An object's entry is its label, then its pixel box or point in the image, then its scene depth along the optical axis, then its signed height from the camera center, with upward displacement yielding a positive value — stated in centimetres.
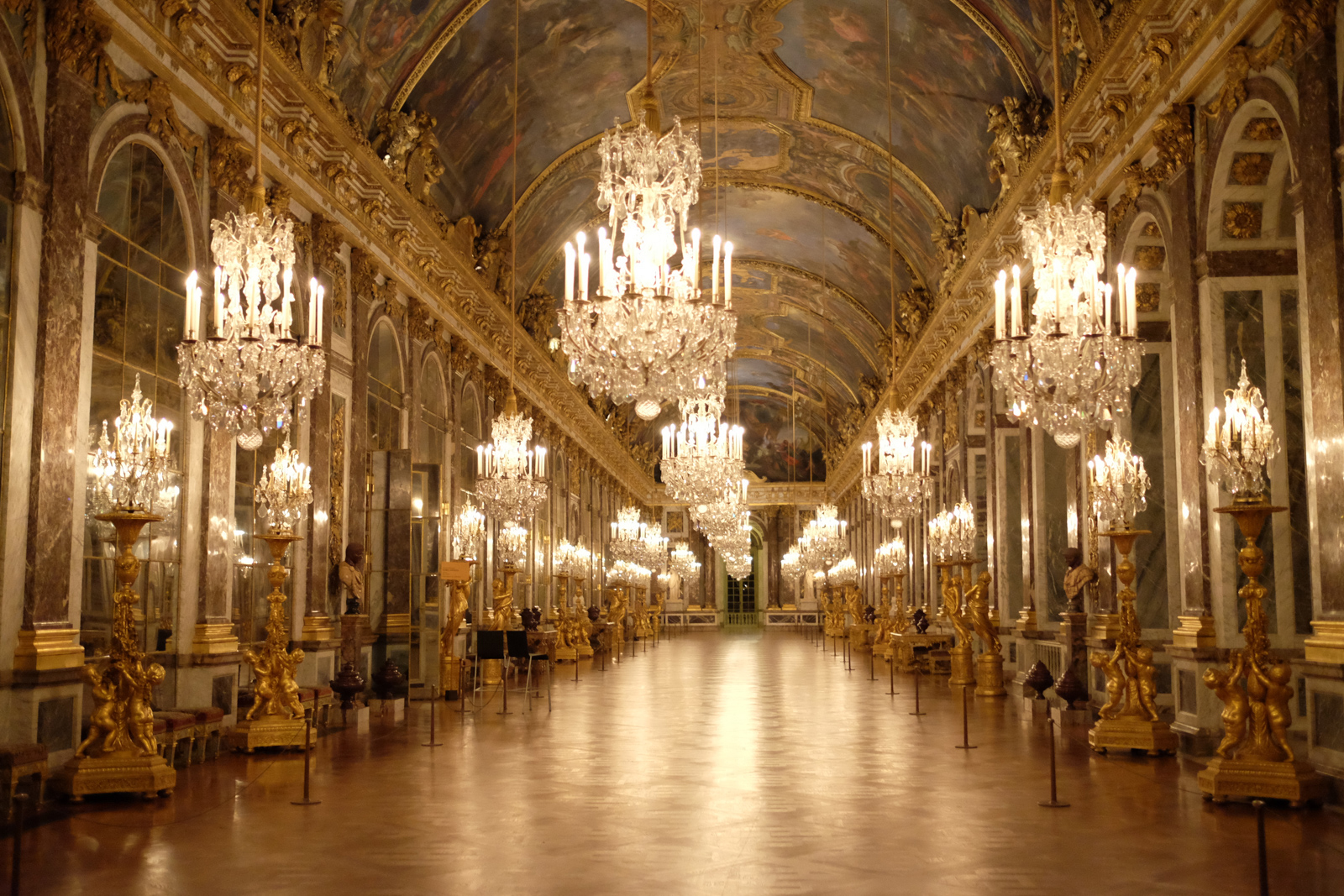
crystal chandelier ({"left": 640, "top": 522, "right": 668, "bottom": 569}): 3378 +56
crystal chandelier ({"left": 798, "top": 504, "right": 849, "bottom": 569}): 3256 +82
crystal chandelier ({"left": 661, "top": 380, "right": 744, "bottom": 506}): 1560 +148
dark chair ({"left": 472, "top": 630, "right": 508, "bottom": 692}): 1577 -101
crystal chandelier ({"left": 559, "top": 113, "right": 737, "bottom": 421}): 819 +189
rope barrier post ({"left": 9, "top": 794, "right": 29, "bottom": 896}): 487 -118
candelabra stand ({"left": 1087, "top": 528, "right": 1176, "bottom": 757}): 1061 -114
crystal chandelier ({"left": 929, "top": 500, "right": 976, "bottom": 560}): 1825 +54
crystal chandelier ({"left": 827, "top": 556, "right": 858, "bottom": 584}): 4000 -13
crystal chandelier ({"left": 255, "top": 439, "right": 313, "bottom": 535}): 1139 +79
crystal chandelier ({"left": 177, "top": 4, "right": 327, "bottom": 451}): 834 +158
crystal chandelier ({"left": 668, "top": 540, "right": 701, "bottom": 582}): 4506 +20
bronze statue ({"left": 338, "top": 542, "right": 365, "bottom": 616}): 1453 -8
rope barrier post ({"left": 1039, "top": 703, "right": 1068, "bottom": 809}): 812 -163
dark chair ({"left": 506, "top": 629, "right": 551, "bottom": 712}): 1581 -100
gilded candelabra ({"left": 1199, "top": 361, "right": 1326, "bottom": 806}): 802 -77
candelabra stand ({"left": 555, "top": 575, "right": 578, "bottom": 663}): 2733 -150
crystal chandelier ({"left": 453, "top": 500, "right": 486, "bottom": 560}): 1784 +57
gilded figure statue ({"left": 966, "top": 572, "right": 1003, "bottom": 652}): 1789 -69
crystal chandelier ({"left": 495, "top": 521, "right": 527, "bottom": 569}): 2052 +46
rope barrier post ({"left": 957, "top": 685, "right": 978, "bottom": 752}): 1118 -161
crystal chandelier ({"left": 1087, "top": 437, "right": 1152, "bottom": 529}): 1059 +75
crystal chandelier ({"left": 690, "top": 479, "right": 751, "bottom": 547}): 2236 +103
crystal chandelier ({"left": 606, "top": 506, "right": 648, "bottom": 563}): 3244 +82
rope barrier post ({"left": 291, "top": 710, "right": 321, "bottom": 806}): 802 -134
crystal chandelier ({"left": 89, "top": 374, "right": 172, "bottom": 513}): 859 +82
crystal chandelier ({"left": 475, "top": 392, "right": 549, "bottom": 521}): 1589 +131
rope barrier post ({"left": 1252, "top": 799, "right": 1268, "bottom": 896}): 466 -114
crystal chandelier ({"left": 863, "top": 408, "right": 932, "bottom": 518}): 1588 +132
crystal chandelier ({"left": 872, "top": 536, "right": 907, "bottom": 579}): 2838 +23
